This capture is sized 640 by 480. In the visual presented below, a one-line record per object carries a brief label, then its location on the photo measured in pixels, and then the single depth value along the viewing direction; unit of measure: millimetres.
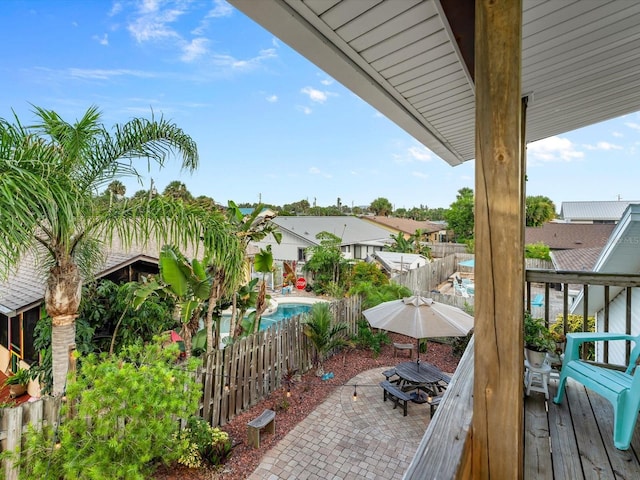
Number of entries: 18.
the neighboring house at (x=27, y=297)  6299
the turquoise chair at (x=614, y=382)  2021
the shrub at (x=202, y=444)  4125
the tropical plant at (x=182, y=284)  5023
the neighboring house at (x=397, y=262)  15953
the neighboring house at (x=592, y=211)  34062
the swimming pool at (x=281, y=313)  12341
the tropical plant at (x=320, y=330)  7162
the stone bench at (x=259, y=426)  4668
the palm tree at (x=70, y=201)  3174
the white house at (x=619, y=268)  3537
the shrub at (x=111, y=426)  2984
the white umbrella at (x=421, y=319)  5758
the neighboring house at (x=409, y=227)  34156
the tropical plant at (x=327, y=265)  16750
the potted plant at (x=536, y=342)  2715
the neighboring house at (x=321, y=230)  22000
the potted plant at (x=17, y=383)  6969
